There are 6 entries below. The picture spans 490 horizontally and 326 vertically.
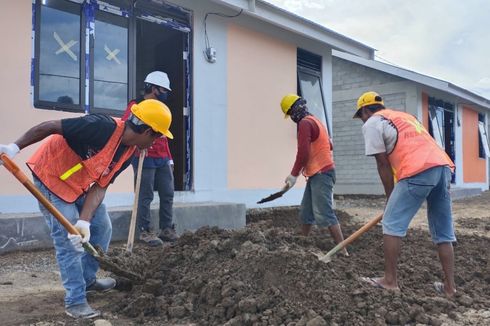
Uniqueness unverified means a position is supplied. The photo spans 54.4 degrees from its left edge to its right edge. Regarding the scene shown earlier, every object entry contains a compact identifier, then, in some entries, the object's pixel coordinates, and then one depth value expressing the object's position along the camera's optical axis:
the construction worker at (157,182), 5.04
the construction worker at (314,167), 4.80
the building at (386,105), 13.34
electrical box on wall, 7.06
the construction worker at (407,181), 3.50
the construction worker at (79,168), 2.95
